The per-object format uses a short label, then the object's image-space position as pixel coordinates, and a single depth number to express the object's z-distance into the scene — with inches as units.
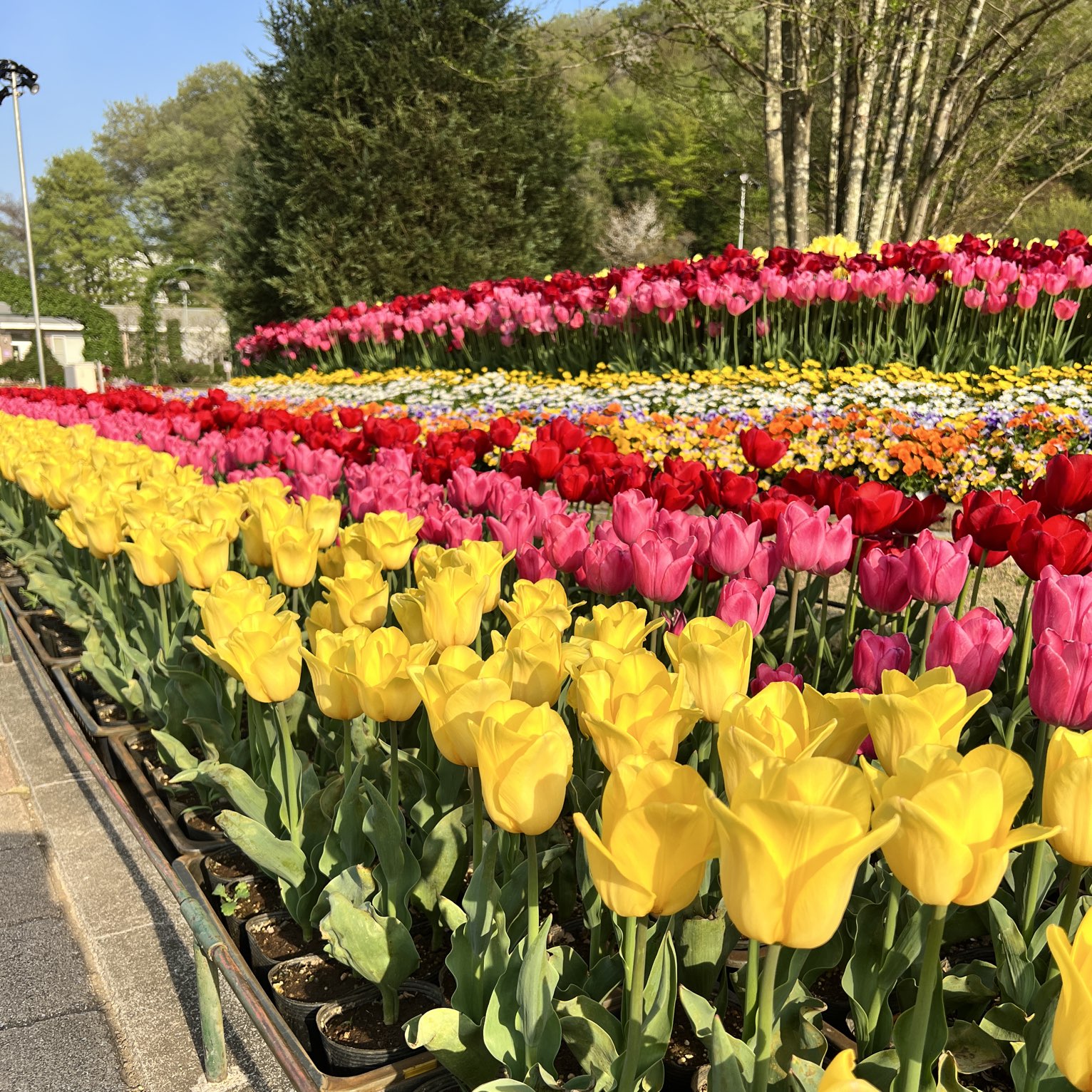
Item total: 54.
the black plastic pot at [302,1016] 60.3
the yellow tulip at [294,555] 79.0
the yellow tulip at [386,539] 79.6
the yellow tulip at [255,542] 89.8
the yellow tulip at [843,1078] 28.3
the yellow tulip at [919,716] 37.7
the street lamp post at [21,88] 871.1
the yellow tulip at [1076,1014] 27.8
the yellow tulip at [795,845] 28.8
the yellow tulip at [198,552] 83.0
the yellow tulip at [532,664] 47.3
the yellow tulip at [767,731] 33.0
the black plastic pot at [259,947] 66.0
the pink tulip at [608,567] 74.2
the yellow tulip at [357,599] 65.5
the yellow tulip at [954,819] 30.2
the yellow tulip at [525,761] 38.4
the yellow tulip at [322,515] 87.8
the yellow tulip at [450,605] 57.9
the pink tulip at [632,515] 79.5
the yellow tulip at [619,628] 52.4
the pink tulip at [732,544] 72.6
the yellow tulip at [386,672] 53.6
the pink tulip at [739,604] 62.3
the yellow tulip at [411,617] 61.5
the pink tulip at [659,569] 69.8
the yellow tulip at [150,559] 87.7
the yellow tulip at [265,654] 58.8
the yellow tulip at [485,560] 66.6
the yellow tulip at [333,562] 79.8
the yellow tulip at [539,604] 58.4
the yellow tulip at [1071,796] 34.4
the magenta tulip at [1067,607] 54.3
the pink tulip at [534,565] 76.5
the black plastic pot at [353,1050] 56.1
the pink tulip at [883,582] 69.1
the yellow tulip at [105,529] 98.5
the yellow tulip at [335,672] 55.0
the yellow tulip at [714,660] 46.2
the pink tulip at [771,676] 61.5
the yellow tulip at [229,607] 64.0
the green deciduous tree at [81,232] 2357.3
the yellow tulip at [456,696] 43.3
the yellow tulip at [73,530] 106.6
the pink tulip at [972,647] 53.7
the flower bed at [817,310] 267.7
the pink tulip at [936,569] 66.7
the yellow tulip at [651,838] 33.2
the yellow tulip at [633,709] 39.9
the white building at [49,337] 1834.4
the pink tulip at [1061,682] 47.9
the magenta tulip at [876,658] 58.3
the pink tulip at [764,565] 73.7
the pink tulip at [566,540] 78.5
